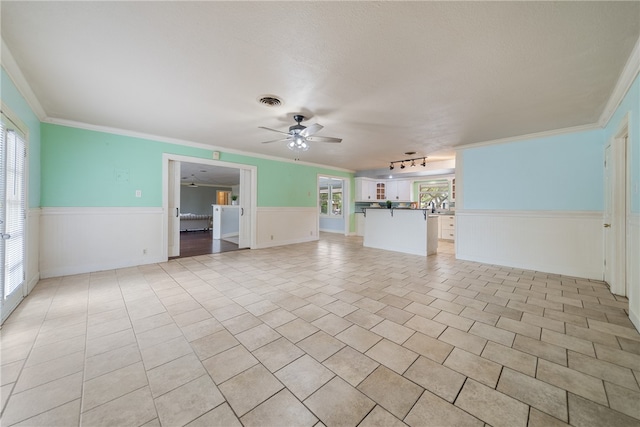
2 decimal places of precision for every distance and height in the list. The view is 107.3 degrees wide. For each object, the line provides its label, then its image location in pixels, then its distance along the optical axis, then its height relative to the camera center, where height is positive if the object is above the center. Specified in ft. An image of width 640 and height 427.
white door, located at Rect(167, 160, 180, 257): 15.74 +0.44
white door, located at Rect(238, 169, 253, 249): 19.55 +0.29
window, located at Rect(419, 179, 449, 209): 26.48 +2.41
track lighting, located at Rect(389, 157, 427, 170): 20.69 +4.81
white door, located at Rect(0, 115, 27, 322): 7.21 -0.10
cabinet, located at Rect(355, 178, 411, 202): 27.94 +2.77
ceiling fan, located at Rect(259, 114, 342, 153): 10.79 +3.76
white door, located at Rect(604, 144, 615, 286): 10.28 -0.09
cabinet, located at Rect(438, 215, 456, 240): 24.66 -1.44
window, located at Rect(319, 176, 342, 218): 32.04 +2.19
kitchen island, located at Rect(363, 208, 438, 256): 17.35 -1.37
